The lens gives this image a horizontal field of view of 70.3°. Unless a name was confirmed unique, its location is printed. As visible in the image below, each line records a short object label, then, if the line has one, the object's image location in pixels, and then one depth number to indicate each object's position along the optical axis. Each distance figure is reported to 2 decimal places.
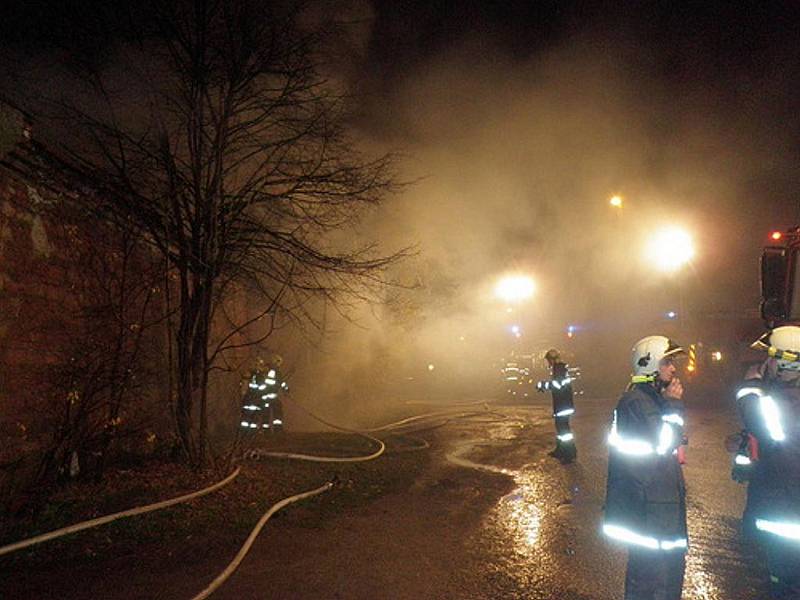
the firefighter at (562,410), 7.83
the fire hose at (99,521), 3.96
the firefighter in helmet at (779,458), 3.09
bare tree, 6.07
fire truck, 6.55
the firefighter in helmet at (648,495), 2.86
